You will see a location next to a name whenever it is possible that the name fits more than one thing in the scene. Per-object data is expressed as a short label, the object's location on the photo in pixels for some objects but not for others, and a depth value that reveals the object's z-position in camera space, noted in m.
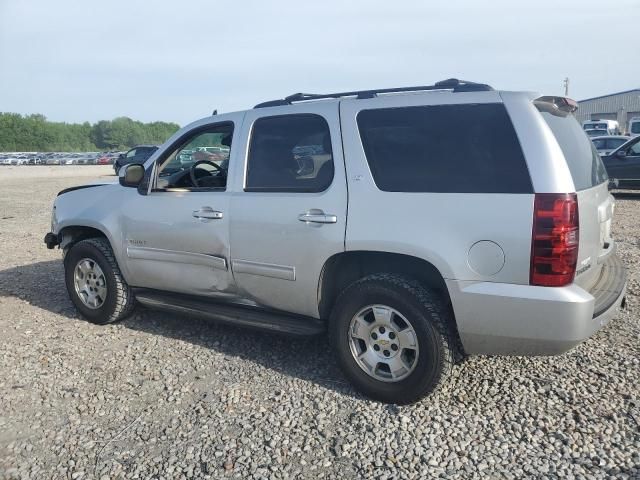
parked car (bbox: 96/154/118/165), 55.45
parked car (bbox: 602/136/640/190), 12.94
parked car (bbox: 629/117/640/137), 32.23
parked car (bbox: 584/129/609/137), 31.84
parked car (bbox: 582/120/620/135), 32.92
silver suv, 2.91
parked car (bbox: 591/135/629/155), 17.52
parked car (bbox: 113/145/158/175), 26.75
